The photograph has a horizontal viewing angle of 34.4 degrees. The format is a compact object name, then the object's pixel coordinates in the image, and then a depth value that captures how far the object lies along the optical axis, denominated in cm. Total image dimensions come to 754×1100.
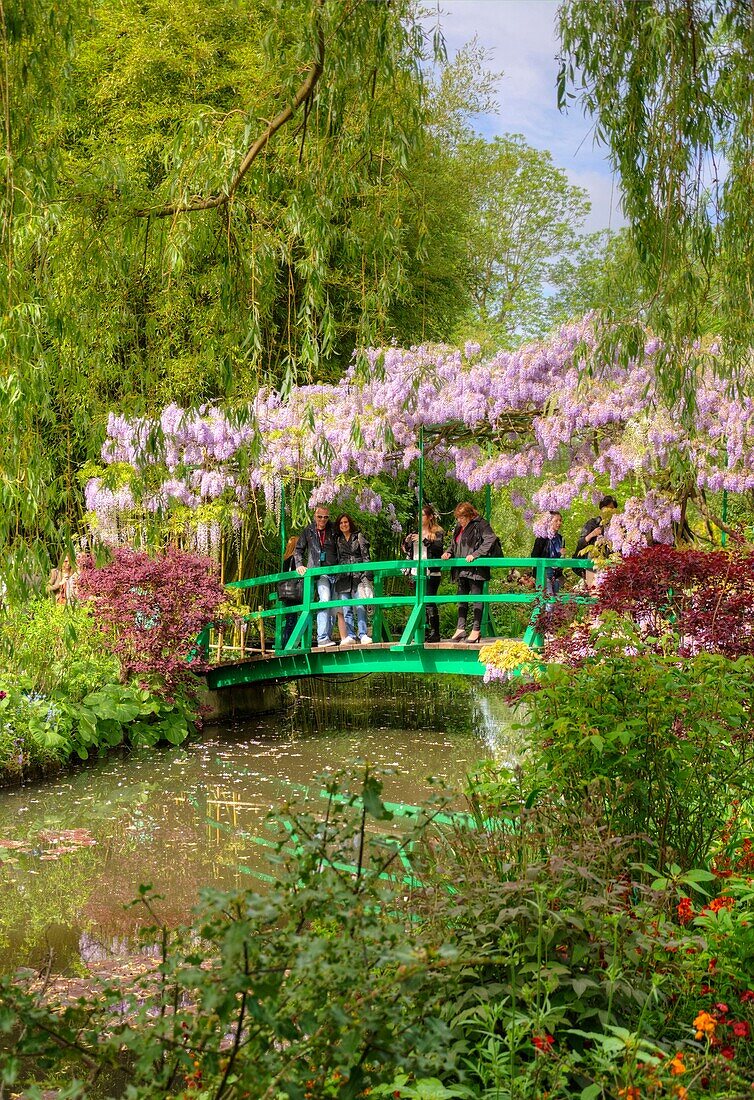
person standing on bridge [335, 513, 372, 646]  1241
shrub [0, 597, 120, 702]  1060
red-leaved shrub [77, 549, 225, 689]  1180
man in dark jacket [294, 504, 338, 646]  1248
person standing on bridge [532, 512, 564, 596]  1200
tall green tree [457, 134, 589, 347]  2786
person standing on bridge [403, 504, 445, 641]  1170
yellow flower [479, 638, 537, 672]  1003
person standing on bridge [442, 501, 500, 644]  1106
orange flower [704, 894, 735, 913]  342
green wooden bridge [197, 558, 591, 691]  1108
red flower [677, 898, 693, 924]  333
